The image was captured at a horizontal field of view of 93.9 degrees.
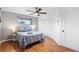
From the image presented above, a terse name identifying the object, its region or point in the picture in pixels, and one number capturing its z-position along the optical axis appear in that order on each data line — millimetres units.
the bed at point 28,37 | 2134
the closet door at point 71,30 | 2017
